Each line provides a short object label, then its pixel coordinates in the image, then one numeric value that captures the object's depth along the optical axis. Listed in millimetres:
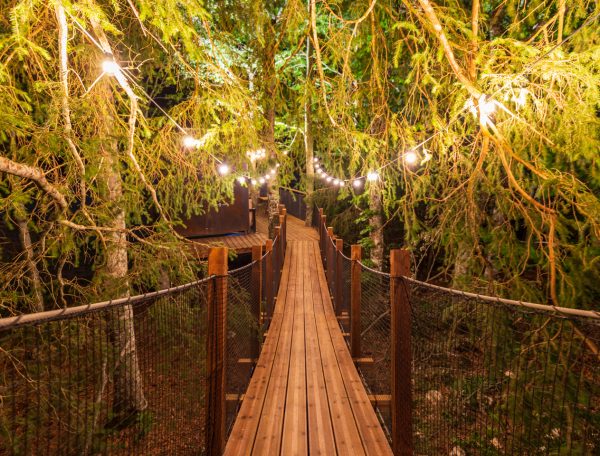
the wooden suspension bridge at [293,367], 2742
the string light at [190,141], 4550
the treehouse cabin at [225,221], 12844
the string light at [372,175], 5469
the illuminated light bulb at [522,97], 3343
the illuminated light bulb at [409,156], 4844
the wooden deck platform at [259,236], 12459
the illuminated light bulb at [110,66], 3453
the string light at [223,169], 5214
